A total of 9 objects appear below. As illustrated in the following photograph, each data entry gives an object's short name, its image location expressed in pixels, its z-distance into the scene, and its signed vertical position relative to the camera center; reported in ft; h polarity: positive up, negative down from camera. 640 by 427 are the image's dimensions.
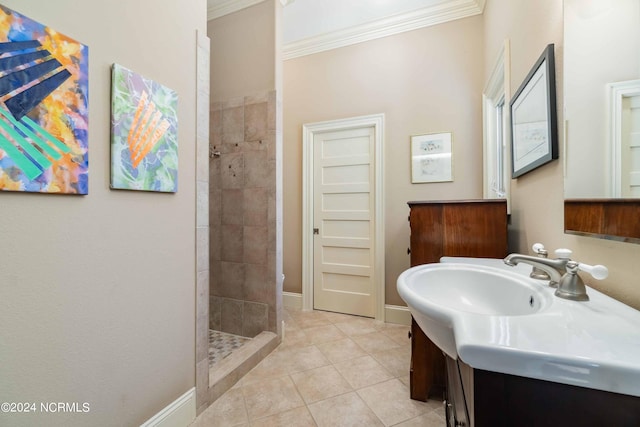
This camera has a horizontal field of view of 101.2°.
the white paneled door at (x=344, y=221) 9.02 -0.26
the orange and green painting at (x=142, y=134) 3.43 +1.13
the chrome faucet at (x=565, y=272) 2.16 -0.53
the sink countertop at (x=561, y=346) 1.32 -0.75
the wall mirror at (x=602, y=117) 2.15 +0.93
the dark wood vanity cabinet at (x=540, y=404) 1.35 -1.04
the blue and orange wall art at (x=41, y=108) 2.53 +1.10
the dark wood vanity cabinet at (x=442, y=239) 4.91 -0.48
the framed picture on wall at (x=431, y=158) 8.02 +1.73
